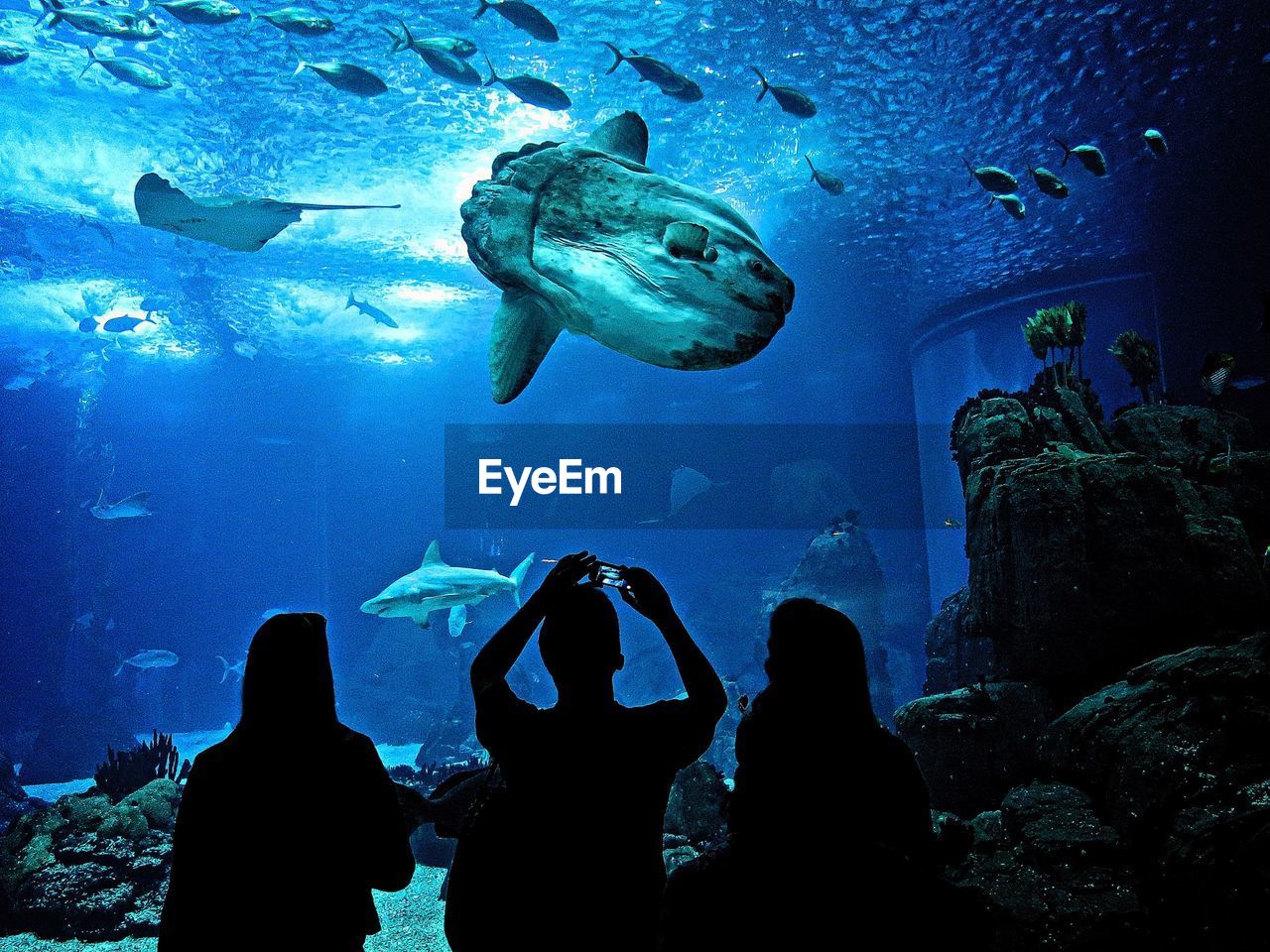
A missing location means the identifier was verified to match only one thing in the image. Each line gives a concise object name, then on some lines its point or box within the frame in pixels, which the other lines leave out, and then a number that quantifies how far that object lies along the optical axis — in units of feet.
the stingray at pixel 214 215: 25.03
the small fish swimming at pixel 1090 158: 29.66
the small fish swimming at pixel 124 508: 57.31
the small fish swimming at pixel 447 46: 26.89
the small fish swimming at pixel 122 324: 56.34
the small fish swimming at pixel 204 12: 28.07
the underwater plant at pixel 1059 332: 31.78
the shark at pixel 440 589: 31.89
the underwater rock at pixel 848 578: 58.70
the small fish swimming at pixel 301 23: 27.45
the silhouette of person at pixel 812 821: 4.99
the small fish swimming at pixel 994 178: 30.73
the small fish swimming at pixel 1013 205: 33.24
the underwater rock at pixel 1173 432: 27.09
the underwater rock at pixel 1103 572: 18.97
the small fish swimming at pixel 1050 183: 30.01
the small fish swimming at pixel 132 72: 31.24
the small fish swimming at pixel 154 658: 58.29
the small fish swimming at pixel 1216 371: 24.40
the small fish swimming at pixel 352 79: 28.17
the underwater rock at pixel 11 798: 36.33
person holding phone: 5.22
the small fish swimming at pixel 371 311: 59.77
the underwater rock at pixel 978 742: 18.28
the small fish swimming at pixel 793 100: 29.55
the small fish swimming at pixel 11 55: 28.84
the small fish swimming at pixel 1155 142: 29.60
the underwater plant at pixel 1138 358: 33.86
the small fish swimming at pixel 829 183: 36.29
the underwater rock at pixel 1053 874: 10.83
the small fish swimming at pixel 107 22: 27.04
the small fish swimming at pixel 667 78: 27.50
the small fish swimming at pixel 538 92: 28.02
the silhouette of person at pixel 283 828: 5.80
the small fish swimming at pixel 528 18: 25.73
